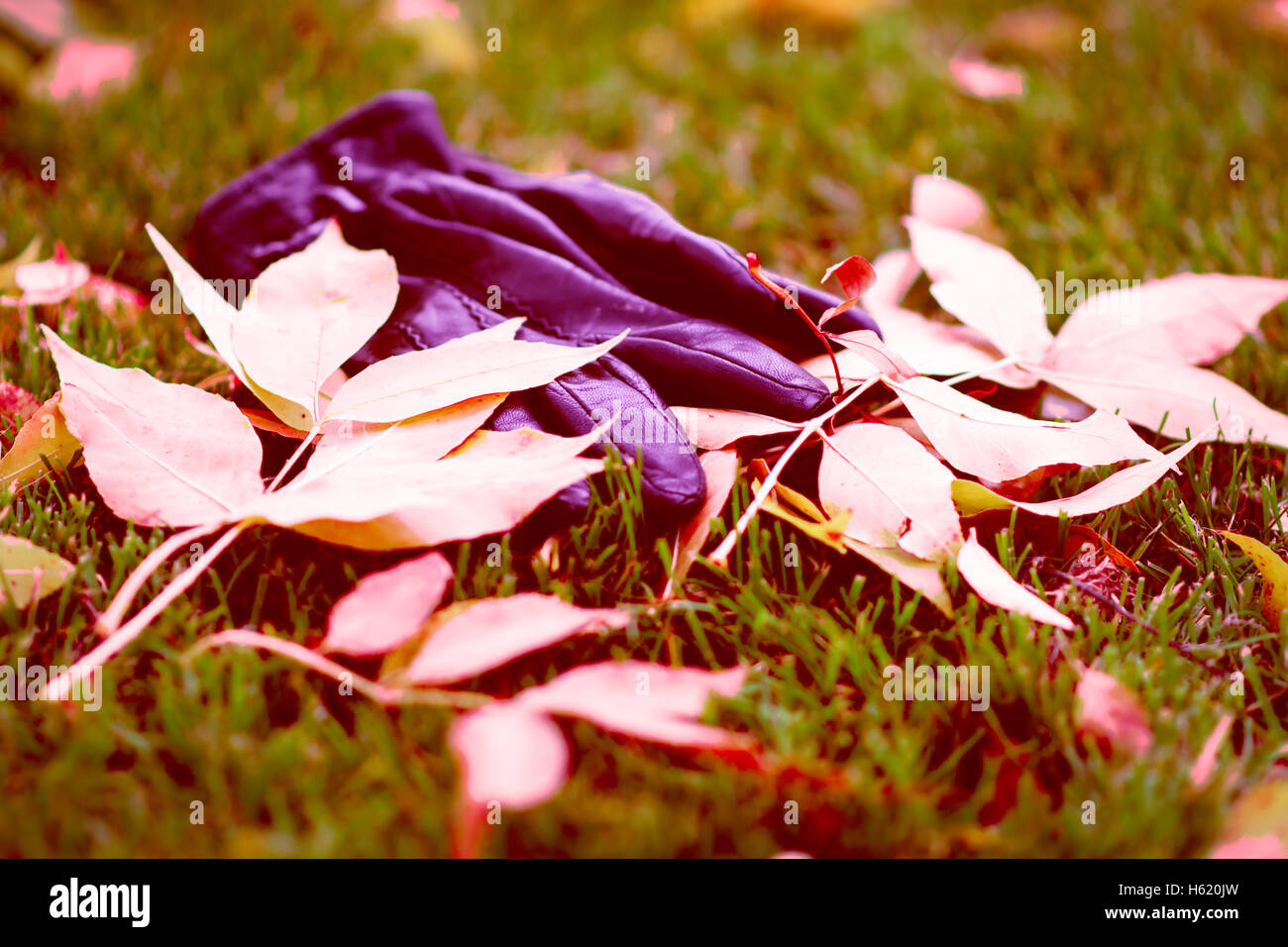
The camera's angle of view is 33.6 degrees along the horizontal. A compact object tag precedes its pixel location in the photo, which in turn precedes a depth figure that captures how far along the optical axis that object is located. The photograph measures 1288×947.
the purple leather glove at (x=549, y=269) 0.70
